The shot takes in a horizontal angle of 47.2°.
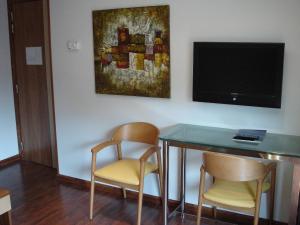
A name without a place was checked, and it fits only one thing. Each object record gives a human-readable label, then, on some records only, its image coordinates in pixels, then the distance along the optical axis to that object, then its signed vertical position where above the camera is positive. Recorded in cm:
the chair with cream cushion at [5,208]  224 -98
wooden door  392 -30
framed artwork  291 +5
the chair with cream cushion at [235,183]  216 -90
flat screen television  246 -12
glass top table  219 -59
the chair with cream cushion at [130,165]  264 -92
